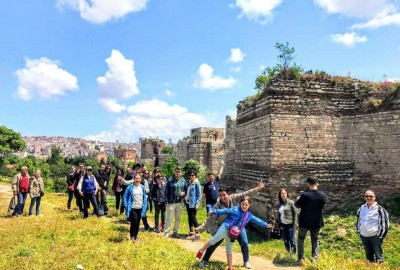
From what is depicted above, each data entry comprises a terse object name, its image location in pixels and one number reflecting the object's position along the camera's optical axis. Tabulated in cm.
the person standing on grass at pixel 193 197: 961
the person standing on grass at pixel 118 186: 1258
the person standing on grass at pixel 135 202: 858
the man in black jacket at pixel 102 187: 1249
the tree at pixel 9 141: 4197
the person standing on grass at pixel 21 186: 1195
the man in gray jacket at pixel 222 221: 670
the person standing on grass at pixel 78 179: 1247
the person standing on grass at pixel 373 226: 653
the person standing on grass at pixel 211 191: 976
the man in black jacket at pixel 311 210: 687
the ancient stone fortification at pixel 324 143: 1226
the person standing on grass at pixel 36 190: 1225
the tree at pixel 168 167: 5500
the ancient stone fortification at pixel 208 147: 5369
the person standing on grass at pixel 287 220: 846
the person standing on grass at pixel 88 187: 1137
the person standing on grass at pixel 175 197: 988
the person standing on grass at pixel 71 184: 1360
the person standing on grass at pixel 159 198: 1019
